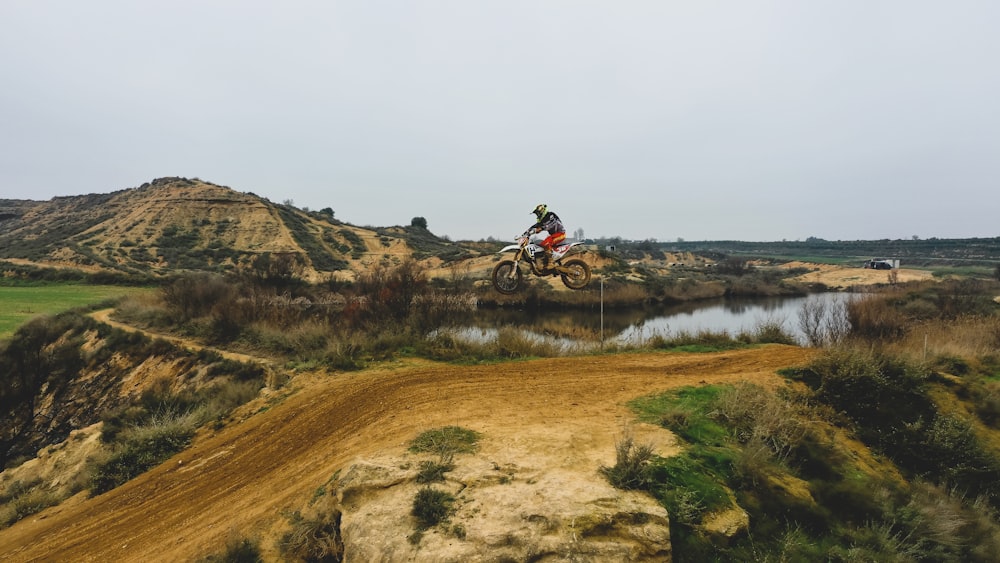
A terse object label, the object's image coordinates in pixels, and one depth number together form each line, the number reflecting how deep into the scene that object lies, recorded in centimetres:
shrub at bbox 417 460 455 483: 568
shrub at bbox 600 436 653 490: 543
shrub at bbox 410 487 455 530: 498
